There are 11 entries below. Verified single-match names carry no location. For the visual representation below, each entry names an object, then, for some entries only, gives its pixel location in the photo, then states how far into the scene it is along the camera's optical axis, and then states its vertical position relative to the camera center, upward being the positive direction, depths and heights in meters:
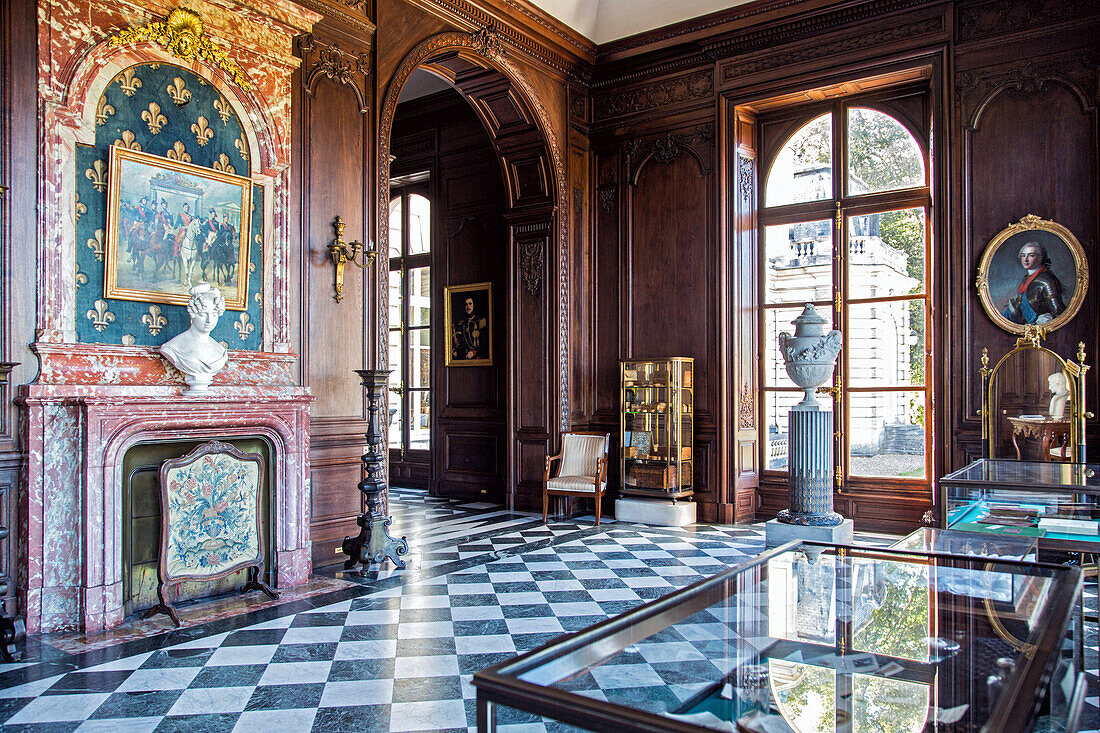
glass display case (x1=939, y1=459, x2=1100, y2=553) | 3.67 -0.69
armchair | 7.32 -0.94
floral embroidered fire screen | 4.41 -0.84
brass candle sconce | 5.67 +0.94
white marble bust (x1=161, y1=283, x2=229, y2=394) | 4.53 +0.21
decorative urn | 5.94 +0.17
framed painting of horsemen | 4.44 +0.93
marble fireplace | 4.08 +0.42
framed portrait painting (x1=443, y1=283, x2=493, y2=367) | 9.13 +0.65
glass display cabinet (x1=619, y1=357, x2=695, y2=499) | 7.48 -0.51
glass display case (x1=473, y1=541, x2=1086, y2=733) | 1.39 -0.69
